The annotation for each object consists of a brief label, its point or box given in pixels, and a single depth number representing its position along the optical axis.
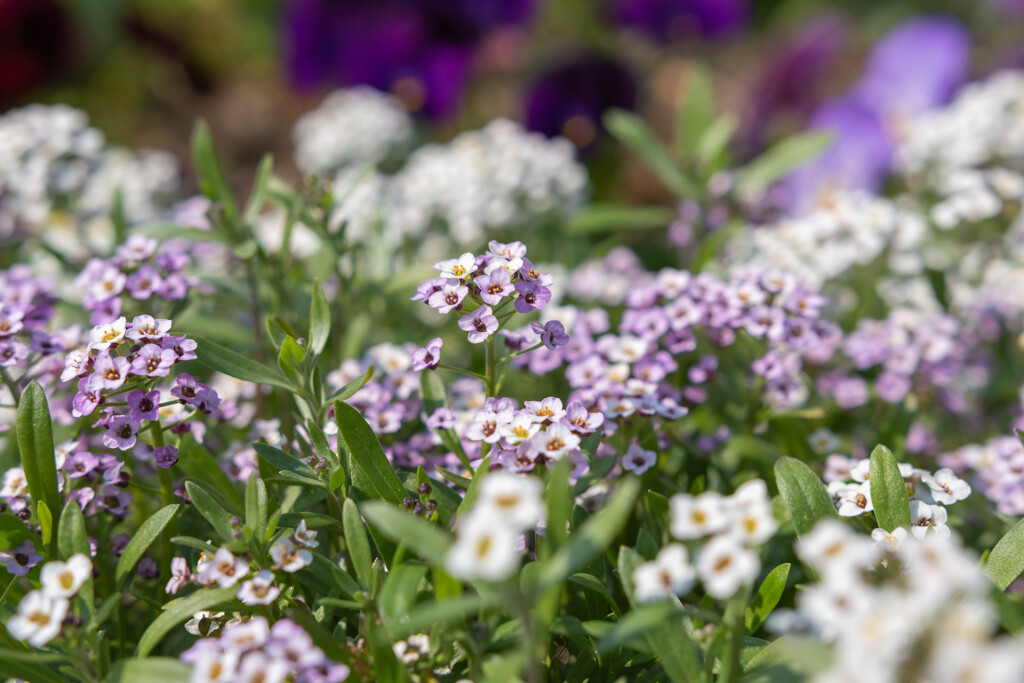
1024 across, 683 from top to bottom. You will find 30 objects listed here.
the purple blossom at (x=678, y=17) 0.67
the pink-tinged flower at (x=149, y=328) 0.33
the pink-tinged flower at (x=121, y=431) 0.33
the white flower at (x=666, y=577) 0.30
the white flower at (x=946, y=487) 0.34
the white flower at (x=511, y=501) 0.29
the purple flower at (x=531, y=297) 0.33
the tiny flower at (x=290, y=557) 0.32
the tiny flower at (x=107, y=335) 0.33
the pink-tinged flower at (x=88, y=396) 0.33
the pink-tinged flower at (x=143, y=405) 0.33
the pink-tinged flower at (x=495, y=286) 0.33
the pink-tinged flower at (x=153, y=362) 0.33
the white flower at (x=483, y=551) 0.29
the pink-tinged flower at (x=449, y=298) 0.33
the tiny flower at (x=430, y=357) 0.34
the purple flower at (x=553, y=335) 0.33
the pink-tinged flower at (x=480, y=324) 0.33
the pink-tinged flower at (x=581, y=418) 0.33
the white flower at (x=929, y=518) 0.33
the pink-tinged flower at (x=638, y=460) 0.35
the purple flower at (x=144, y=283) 0.36
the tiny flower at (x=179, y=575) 0.33
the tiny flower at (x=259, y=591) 0.32
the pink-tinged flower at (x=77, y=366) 0.33
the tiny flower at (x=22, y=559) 0.33
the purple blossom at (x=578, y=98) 0.62
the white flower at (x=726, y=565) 0.29
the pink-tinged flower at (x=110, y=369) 0.33
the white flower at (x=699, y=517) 0.30
